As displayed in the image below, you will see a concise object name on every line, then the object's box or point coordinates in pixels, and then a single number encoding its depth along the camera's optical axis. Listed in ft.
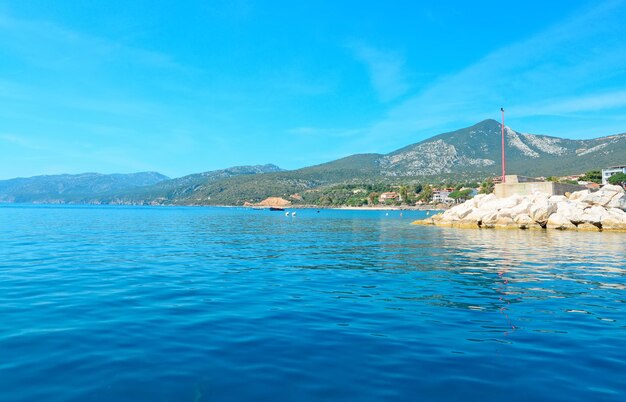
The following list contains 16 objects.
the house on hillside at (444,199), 610.65
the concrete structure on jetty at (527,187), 203.92
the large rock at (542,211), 179.83
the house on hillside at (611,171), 458.74
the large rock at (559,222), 175.52
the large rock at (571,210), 173.49
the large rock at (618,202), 185.58
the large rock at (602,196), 186.91
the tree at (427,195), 640.38
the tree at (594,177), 436.76
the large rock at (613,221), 165.37
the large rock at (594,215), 169.58
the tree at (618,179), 402.93
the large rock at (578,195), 192.55
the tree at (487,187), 516.32
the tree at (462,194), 572.10
